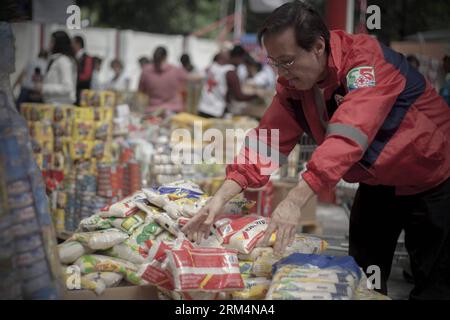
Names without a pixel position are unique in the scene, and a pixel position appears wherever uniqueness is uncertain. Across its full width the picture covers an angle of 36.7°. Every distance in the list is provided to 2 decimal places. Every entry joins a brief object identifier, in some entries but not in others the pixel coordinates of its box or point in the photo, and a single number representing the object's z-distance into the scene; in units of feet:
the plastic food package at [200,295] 8.29
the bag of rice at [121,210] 10.59
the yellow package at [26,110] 23.06
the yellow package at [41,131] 22.68
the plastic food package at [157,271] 8.66
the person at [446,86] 22.22
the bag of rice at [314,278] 8.07
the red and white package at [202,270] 8.19
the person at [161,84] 37.29
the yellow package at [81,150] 22.75
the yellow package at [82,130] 23.06
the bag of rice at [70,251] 9.42
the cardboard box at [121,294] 8.66
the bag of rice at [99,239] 9.71
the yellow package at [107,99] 24.84
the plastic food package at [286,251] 9.32
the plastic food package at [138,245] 9.75
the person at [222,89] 34.42
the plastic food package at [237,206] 11.32
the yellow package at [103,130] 23.66
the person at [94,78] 34.91
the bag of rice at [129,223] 10.33
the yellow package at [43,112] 23.03
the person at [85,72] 33.85
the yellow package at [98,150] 23.20
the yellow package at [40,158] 22.26
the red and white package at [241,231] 9.79
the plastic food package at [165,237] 9.95
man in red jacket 8.40
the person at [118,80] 53.28
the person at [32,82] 31.04
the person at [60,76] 27.09
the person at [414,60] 25.60
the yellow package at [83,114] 23.27
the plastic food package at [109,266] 9.29
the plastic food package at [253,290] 8.59
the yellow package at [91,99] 24.79
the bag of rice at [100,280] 8.79
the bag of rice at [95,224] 10.50
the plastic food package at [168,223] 9.98
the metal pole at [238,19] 82.40
